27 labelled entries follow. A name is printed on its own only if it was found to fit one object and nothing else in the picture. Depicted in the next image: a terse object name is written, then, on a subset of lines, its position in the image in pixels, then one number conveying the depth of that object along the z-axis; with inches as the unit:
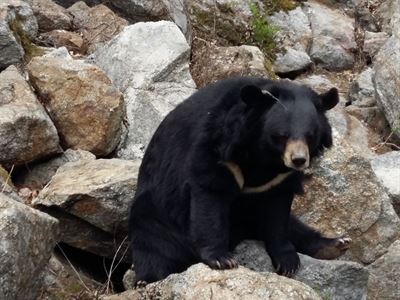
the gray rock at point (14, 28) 627.5
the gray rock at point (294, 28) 895.7
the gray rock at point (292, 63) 848.3
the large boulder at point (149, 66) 637.3
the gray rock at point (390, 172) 609.3
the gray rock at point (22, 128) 519.2
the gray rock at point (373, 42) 914.1
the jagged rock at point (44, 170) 544.7
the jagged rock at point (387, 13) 956.6
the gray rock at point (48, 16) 730.8
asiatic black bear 402.0
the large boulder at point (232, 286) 363.3
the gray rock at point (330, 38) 907.2
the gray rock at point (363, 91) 829.2
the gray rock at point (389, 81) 754.8
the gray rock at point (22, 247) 355.3
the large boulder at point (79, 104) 573.3
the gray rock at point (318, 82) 828.3
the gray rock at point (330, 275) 436.5
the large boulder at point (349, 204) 536.4
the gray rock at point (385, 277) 487.2
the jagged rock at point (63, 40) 710.5
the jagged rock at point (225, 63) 719.1
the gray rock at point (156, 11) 769.6
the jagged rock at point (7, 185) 458.3
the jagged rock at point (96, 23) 740.0
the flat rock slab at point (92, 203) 471.8
